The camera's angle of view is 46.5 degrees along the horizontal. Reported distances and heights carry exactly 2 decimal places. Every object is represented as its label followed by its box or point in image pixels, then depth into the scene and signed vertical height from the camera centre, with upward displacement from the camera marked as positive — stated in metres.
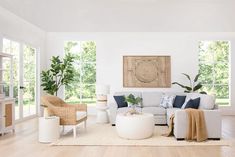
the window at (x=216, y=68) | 9.27 +0.27
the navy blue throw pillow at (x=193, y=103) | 5.88 -0.59
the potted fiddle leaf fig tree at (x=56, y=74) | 8.55 +0.08
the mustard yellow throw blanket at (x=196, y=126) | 5.21 -0.96
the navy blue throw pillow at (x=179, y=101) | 7.19 -0.66
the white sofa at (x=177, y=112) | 5.29 -0.83
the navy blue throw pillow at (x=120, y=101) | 7.31 -0.67
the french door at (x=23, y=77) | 7.40 -0.02
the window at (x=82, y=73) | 9.39 +0.11
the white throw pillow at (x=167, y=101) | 7.25 -0.67
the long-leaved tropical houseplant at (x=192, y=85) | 8.50 -0.30
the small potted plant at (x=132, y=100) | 5.73 -0.50
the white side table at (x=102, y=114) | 7.54 -1.05
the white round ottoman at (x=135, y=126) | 5.30 -0.98
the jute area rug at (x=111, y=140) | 4.96 -1.23
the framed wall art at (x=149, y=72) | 9.08 +0.13
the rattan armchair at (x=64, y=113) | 5.54 -0.76
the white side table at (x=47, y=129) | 5.09 -0.99
